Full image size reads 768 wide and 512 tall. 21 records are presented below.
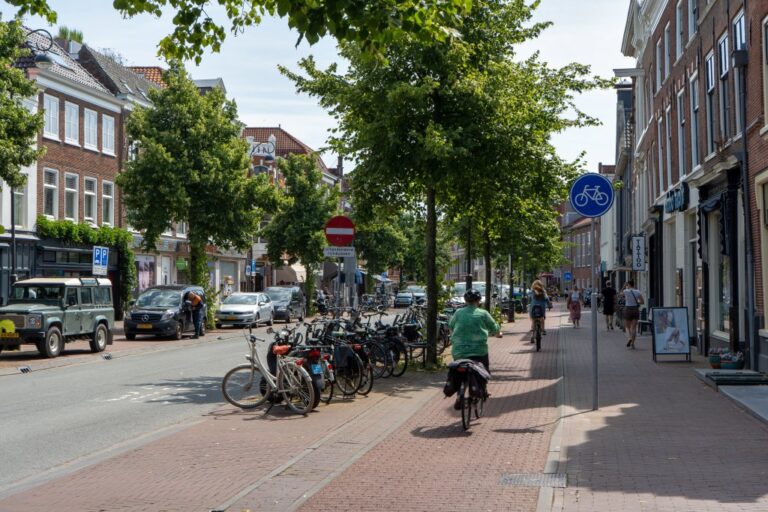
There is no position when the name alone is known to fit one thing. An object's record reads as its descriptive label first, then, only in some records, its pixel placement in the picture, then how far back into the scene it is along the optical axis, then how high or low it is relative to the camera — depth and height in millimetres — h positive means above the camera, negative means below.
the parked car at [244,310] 38344 -409
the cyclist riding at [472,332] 12117 -420
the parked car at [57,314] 21844 -314
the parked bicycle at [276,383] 12656 -1098
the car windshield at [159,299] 31484 +34
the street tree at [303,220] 56375 +4622
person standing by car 31688 -328
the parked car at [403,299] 73712 -3
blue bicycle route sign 12734 +1342
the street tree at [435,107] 18031 +3615
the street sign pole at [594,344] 12477 -601
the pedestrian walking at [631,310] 25938 -323
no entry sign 17812 +1253
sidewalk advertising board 20344 -713
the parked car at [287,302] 43875 -115
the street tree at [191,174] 35062 +4510
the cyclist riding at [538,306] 25703 -200
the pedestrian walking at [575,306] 39656 -315
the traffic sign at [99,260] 26922 +1119
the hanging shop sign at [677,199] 25109 +2613
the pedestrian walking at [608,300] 36172 -72
